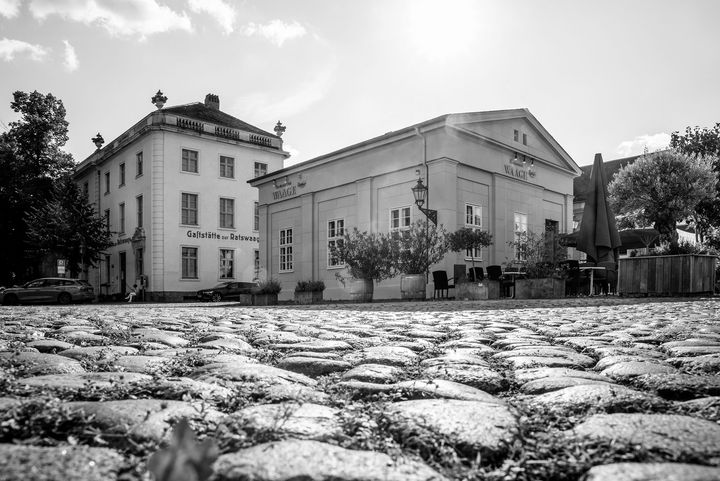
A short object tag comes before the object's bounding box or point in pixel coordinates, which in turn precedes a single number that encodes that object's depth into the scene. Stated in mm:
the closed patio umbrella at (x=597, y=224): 16031
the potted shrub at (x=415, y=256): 16281
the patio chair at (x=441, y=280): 17250
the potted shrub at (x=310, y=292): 17750
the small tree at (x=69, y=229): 33312
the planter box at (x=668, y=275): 12875
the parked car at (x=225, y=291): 29422
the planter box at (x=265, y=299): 18297
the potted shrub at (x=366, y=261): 16828
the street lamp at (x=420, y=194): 17141
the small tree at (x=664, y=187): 27609
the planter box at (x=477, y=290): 15359
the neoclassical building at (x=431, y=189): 19516
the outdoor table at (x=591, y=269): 16391
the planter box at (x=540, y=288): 14789
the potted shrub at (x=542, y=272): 14875
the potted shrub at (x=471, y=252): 15409
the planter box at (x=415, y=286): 16234
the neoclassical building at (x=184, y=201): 32031
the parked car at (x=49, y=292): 25406
